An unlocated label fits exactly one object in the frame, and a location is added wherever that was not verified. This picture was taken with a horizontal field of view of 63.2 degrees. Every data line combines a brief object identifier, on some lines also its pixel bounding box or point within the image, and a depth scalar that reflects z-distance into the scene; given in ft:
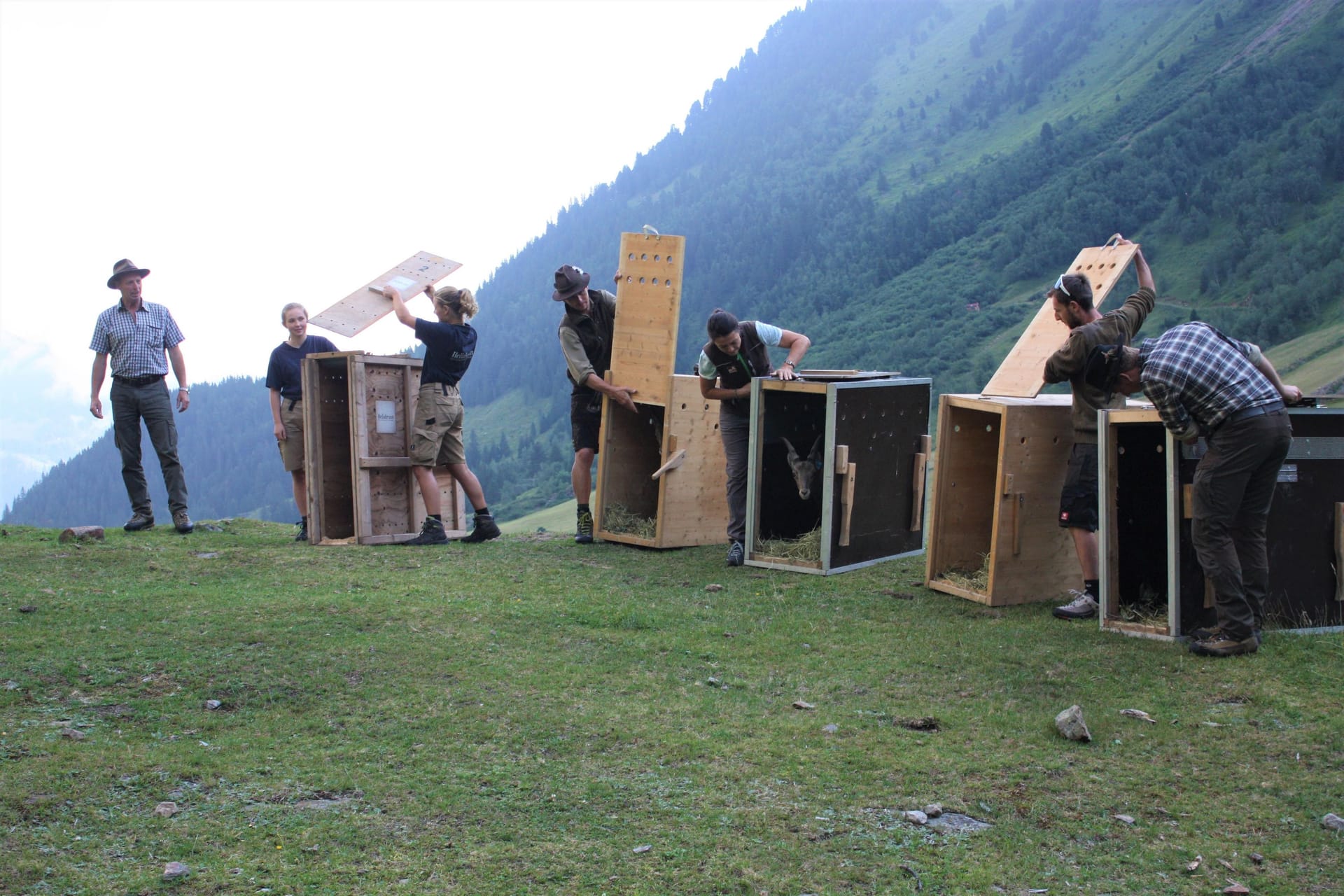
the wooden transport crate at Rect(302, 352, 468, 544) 33.42
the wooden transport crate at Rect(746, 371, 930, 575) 28.27
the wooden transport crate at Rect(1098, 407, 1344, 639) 20.94
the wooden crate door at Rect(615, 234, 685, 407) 32.53
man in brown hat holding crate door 33.35
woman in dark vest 30.14
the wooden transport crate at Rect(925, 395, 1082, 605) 24.57
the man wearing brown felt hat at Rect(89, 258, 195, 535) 34.40
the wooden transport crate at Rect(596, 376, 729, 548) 32.68
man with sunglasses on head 22.27
